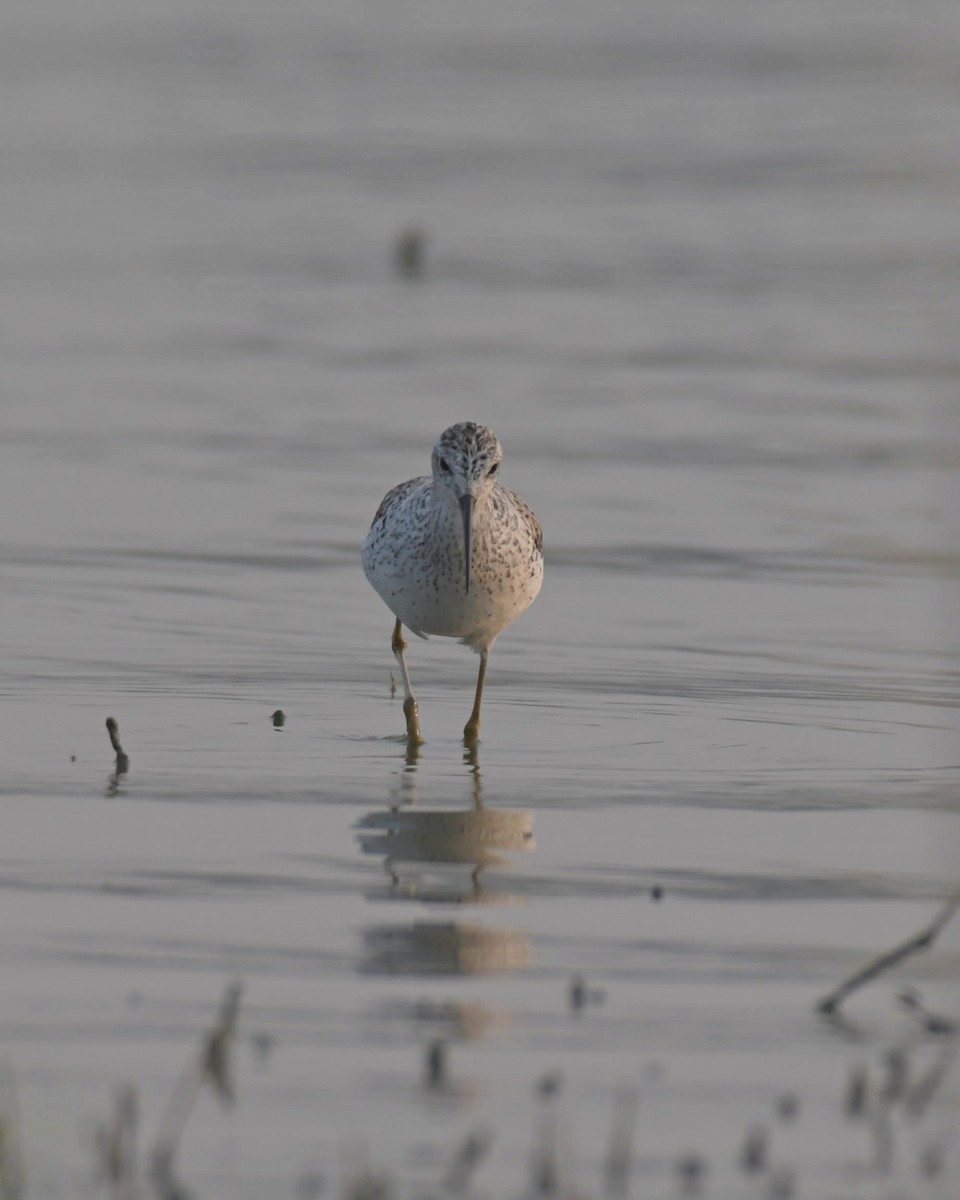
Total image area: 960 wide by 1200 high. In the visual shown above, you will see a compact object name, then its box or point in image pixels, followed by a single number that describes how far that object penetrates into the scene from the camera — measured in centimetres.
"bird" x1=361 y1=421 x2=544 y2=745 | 1942
